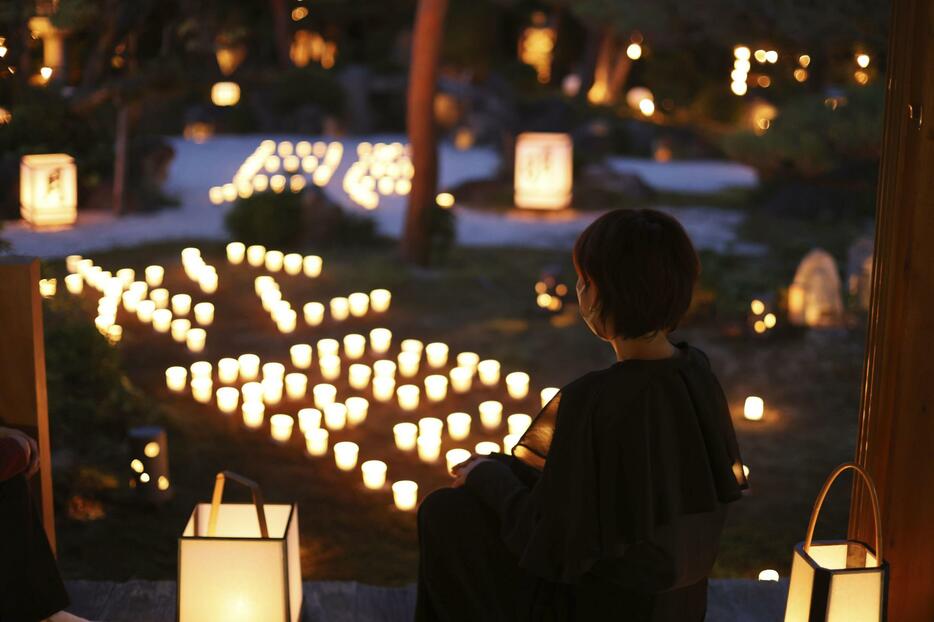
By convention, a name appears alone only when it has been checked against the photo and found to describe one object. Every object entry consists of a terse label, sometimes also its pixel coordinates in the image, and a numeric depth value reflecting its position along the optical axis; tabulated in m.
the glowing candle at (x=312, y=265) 8.25
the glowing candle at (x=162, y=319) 6.68
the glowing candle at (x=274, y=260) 8.44
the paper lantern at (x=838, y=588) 2.43
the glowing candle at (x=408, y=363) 5.91
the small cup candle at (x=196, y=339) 6.23
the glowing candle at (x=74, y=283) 7.12
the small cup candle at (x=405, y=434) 4.88
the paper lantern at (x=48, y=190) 6.27
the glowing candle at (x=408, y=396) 5.39
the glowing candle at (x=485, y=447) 4.83
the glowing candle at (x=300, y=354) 6.01
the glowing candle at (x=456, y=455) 4.23
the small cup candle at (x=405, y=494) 4.30
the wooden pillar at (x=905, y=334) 2.51
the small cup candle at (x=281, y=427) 4.96
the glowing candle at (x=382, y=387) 5.53
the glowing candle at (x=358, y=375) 5.66
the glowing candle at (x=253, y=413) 5.14
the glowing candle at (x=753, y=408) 5.42
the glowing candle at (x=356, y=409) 5.20
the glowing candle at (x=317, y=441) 4.82
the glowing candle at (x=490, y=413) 5.15
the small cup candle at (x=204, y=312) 6.89
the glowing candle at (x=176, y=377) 5.67
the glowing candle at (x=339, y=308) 7.05
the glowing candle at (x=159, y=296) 6.91
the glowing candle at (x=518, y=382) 5.63
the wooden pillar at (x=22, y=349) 2.73
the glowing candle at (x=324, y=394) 5.19
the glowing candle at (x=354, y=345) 6.19
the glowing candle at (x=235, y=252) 8.72
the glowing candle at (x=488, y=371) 5.85
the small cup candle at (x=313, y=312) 6.89
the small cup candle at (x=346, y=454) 4.67
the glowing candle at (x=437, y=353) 6.10
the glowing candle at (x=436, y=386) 5.55
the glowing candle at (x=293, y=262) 8.37
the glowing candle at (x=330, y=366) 5.79
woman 2.20
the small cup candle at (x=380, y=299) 7.38
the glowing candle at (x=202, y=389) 5.48
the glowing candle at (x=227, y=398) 5.29
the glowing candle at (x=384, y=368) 5.57
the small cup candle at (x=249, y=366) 5.74
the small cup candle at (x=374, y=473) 4.51
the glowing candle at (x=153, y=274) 7.68
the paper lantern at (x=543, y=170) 9.71
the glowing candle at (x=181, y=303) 6.88
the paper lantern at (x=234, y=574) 2.54
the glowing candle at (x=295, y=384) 5.50
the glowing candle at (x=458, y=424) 5.02
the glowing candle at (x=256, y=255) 8.66
